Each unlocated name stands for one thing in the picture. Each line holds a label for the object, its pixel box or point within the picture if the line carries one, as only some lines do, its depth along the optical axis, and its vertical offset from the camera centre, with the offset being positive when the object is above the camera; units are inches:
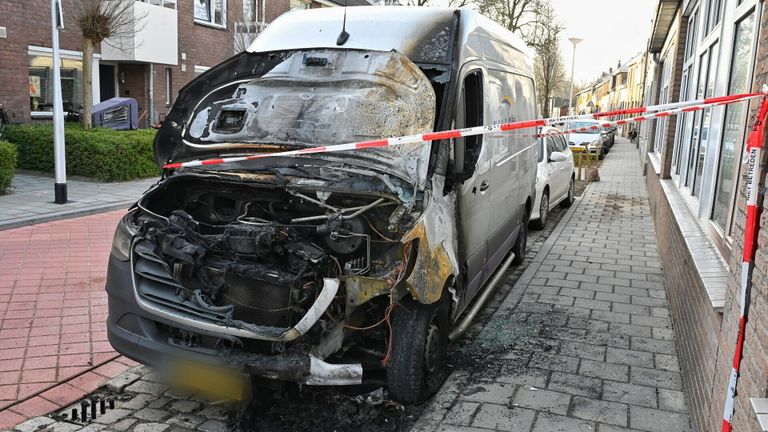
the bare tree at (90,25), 525.7 +73.3
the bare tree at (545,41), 1390.3 +206.0
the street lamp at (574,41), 1010.3 +149.1
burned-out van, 135.7 -24.3
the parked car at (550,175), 387.5 -30.1
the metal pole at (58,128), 391.2 -12.5
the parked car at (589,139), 952.1 -12.4
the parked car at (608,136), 1164.8 -6.5
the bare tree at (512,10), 1304.1 +256.9
